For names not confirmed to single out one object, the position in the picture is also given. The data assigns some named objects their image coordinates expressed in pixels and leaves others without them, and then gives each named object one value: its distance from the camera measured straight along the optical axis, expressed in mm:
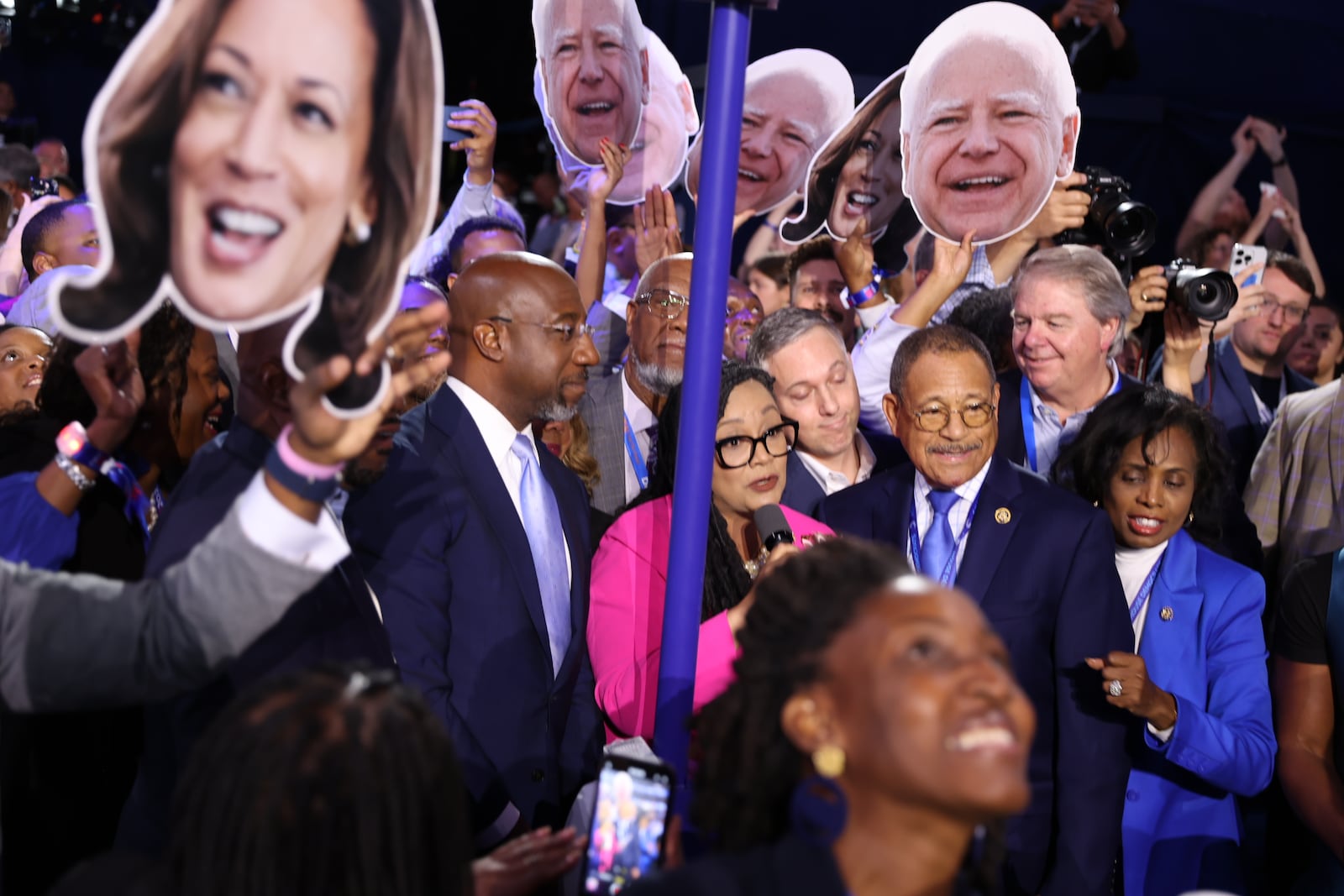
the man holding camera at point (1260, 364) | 5125
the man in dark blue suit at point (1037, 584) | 2807
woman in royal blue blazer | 2834
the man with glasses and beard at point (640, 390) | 4020
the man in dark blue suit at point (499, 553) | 2594
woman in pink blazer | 2729
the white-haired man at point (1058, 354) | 3885
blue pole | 2354
